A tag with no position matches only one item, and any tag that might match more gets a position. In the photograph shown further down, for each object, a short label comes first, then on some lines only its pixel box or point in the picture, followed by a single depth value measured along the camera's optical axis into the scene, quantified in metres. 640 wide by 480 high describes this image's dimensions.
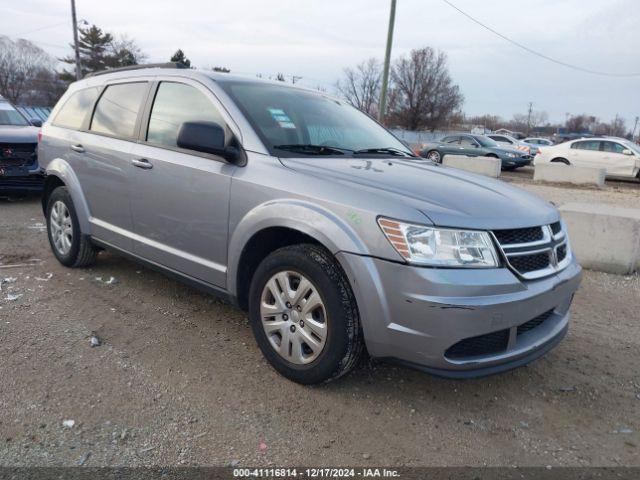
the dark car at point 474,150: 19.14
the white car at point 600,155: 16.59
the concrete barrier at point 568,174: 14.70
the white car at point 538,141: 32.11
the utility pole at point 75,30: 28.31
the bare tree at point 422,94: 57.09
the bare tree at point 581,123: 103.94
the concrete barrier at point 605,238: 5.43
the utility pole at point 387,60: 19.55
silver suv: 2.45
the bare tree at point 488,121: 97.72
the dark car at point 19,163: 7.91
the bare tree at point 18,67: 64.27
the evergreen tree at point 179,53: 35.36
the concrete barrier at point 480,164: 15.66
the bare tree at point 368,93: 58.47
